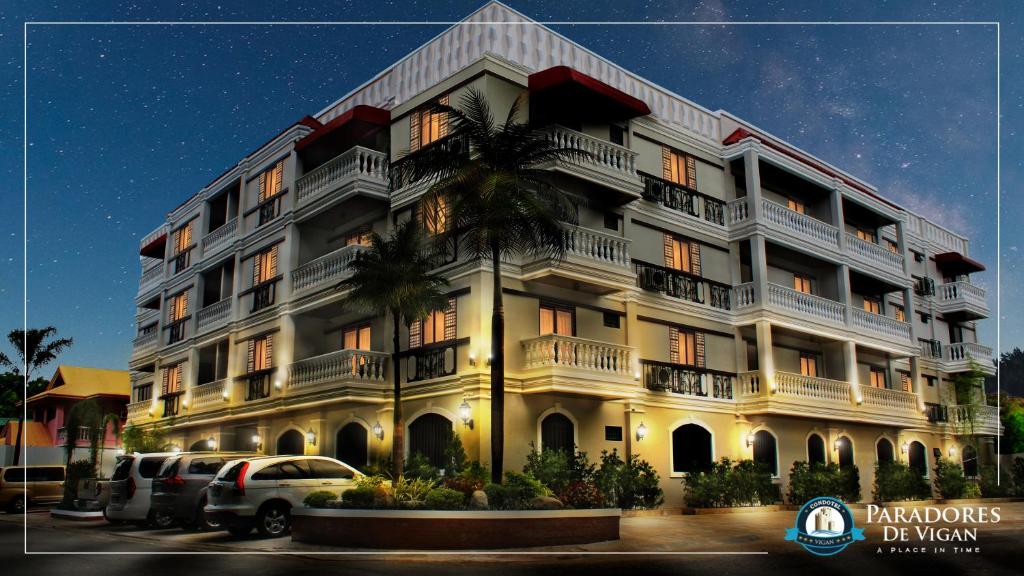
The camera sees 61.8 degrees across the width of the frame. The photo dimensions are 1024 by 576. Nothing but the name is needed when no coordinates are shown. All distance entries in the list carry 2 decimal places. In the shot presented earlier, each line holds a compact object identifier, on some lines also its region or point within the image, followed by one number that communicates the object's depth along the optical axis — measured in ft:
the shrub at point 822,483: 90.63
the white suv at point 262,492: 57.52
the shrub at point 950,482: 109.19
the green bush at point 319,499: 57.26
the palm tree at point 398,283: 71.87
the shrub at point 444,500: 54.54
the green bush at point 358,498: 56.03
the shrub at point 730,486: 82.69
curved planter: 49.88
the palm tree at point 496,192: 62.03
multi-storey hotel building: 78.23
